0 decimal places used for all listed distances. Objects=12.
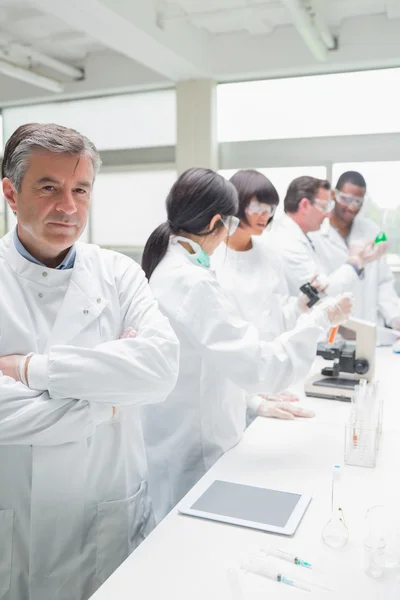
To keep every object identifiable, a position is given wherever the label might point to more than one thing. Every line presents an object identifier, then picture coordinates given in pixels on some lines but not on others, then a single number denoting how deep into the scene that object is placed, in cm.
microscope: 231
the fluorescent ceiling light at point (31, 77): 482
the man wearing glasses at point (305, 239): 335
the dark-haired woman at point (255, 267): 272
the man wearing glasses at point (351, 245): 378
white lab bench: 107
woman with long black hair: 168
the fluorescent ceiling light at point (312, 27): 342
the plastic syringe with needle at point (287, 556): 113
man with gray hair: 129
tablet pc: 130
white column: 499
